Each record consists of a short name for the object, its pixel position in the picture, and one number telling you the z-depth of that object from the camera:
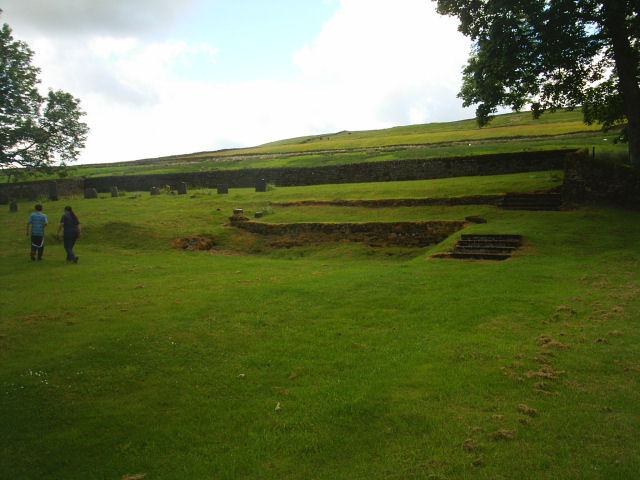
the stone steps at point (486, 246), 13.33
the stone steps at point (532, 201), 17.08
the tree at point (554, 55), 15.88
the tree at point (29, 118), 22.64
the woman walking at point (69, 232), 15.02
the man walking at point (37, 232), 15.08
